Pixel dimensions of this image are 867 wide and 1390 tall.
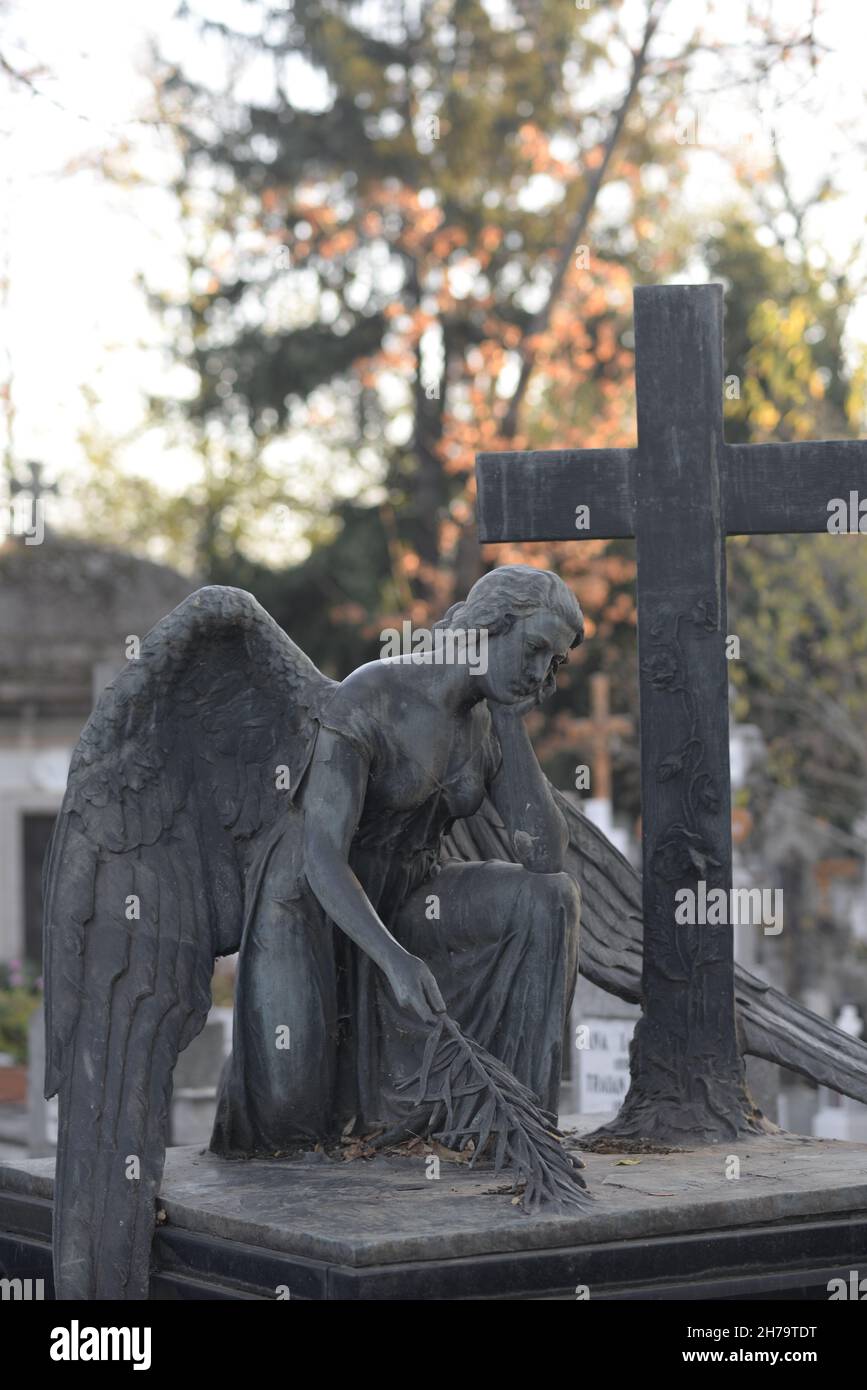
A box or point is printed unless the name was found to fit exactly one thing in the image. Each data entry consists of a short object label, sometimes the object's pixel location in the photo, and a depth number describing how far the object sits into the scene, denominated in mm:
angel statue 5176
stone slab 4520
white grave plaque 10172
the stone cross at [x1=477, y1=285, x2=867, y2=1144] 5855
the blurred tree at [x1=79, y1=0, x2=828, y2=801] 20016
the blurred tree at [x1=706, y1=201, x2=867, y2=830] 16000
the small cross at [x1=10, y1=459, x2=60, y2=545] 16172
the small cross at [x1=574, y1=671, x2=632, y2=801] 17516
